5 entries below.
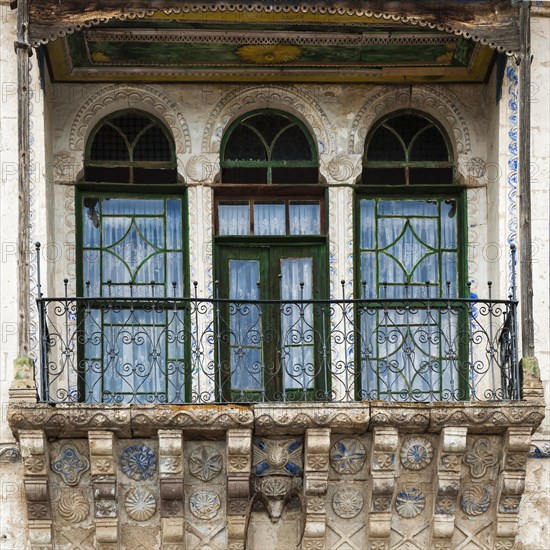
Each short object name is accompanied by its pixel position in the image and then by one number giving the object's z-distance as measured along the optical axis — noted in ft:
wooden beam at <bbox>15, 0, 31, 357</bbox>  60.75
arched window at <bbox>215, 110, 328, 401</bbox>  63.93
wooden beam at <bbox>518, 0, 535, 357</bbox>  61.36
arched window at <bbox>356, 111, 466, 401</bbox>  63.98
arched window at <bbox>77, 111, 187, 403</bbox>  63.67
